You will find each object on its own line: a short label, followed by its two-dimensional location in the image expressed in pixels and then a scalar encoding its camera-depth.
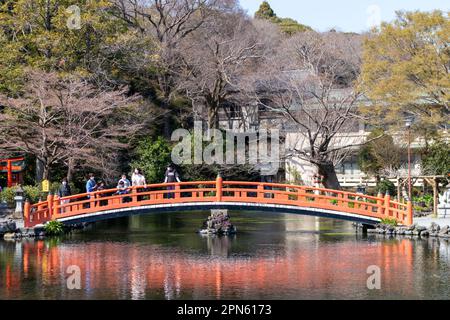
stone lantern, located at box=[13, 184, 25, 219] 29.14
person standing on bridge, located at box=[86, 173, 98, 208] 29.38
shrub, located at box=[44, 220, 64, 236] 27.55
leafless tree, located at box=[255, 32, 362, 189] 39.47
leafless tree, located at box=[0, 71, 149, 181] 34.25
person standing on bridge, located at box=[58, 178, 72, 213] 29.83
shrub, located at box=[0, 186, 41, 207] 30.92
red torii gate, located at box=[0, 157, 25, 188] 36.25
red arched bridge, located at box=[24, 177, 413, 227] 27.11
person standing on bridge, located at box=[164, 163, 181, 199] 28.98
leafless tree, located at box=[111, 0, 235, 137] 44.28
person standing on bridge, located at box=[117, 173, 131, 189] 28.66
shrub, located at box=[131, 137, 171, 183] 40.91
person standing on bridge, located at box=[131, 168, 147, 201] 28.77
